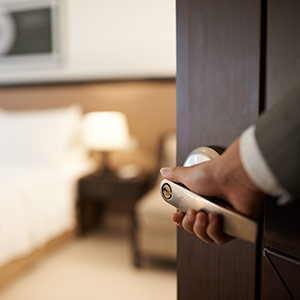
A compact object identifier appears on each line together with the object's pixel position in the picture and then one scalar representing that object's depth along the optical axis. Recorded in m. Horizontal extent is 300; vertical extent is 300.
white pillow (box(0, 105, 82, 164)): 2.81
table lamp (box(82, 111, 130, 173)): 2.73
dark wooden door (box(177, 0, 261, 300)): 0.43
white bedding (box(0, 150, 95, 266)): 2.05
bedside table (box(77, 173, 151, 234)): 2.64
